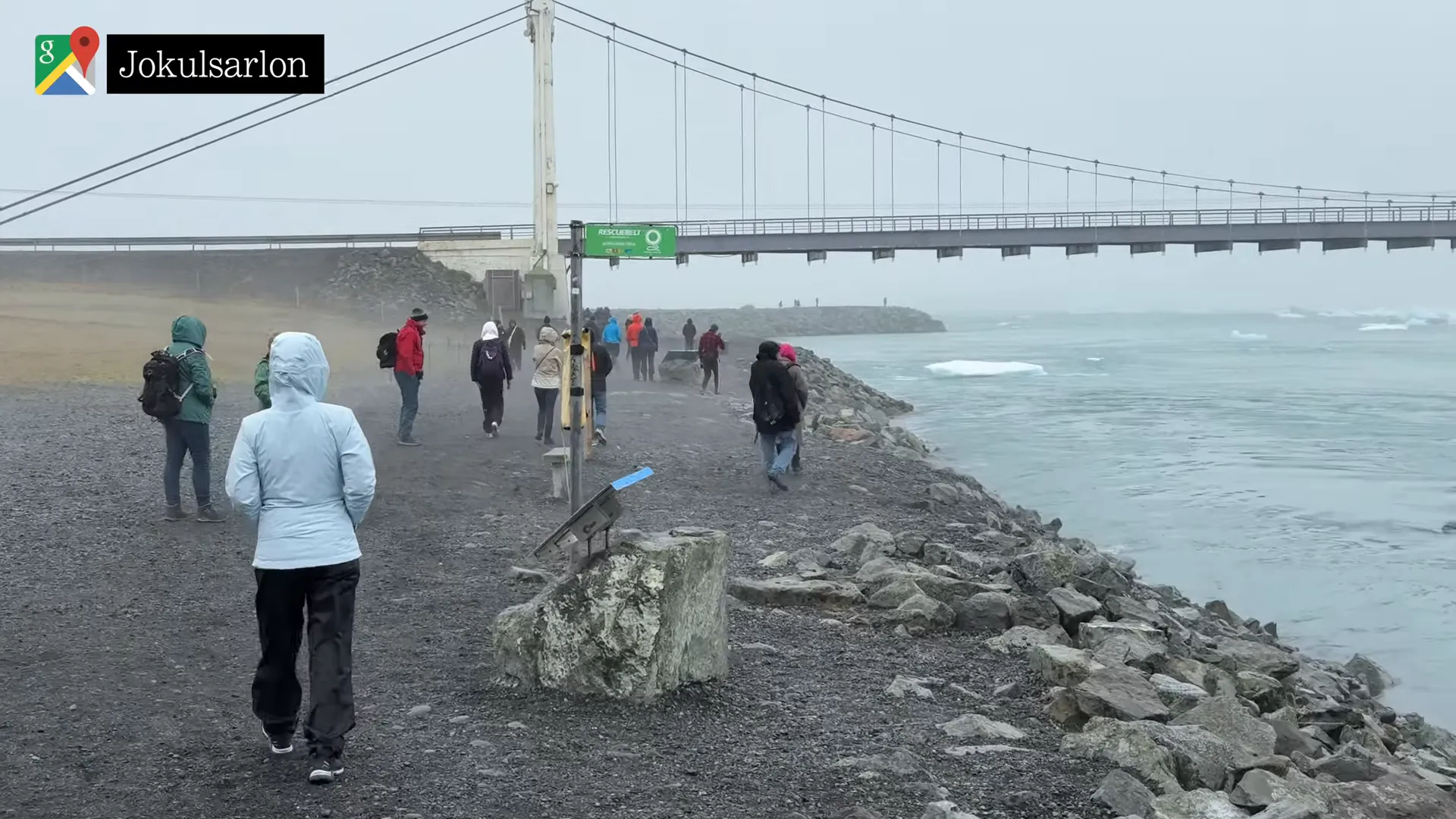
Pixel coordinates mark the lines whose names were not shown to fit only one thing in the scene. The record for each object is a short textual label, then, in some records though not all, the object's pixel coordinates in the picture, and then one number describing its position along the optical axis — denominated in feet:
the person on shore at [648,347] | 114.83
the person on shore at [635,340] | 115.85
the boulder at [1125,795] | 19.49
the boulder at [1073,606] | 32.91
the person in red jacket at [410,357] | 55.83
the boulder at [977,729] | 22.91
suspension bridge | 196.65
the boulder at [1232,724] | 24.02
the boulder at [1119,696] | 23.76
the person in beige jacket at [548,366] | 58.34
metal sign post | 33.68
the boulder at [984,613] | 31.30
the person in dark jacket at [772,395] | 51.13
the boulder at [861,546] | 39.55
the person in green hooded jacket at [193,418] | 37.86
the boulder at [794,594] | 32.50
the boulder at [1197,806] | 19.85
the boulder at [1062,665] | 25.96
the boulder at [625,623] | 22.91
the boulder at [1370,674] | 41.45
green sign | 37.29
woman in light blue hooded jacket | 18.81
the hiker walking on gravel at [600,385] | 60.64
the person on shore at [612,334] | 107.76
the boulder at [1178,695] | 25.81
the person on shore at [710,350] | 100.73
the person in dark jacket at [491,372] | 59.67
